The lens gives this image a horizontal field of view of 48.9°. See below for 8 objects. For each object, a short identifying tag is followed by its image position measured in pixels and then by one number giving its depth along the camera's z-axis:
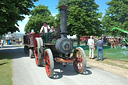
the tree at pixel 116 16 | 23.63
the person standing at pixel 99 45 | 9.02
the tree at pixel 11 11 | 9.80
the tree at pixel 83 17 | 16.98
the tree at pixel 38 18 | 32.47
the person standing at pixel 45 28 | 7.66
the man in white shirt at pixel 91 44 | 9.69
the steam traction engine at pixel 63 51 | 5.23
